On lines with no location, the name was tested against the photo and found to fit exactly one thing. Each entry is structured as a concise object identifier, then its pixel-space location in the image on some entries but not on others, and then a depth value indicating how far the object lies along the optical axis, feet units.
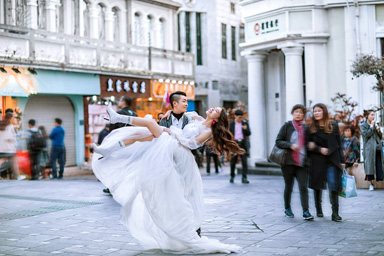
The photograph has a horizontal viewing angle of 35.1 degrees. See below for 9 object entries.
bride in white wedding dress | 23.11
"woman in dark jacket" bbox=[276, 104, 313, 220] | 32.04
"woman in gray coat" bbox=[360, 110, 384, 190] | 45.52
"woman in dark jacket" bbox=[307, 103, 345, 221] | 31.35
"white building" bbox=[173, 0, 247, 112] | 113.09
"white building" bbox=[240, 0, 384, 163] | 62.49
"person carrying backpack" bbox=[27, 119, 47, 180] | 62.28
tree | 50.39
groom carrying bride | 25.34
